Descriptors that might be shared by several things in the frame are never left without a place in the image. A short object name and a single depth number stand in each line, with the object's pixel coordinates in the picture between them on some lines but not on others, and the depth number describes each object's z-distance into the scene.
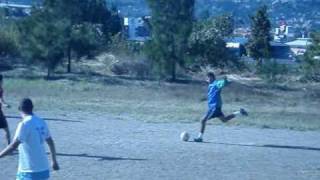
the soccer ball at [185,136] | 18.27
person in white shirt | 9.03
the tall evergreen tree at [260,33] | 62.88
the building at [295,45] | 86.24
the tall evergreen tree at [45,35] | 41.66
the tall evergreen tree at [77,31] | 43.22
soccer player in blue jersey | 17.86
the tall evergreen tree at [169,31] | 43.53
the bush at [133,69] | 45.94
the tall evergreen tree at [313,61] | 49.12
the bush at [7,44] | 52.53
